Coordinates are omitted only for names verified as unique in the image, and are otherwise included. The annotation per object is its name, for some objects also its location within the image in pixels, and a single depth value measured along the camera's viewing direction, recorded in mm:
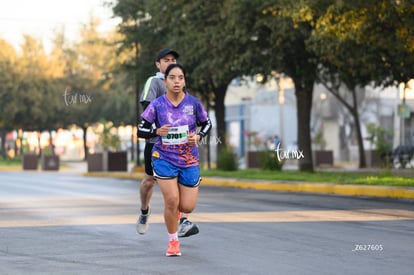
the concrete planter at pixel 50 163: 51000
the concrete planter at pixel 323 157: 46500
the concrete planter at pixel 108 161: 41188
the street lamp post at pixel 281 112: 55725
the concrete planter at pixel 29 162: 51125
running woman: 8617
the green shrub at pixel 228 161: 32938
